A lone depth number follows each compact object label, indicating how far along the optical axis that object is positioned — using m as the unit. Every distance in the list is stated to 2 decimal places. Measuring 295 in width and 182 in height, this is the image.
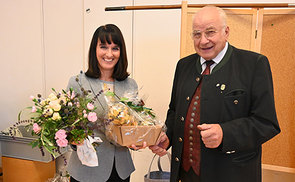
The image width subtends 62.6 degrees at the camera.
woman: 1.50
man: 1.23
